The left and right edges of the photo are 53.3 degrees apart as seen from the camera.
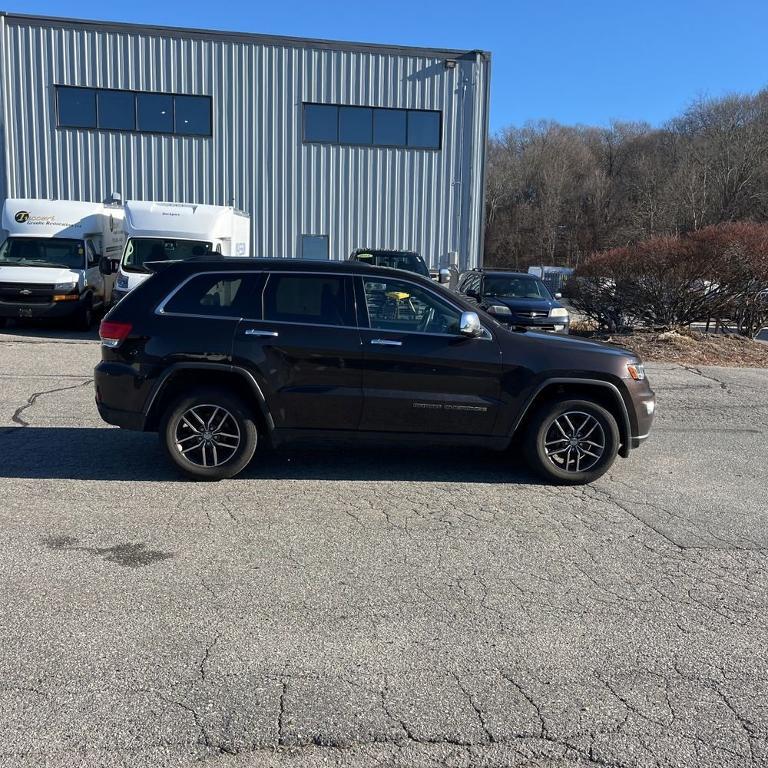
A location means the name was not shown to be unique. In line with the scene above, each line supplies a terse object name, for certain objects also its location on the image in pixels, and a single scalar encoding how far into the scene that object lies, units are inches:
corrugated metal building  919.7
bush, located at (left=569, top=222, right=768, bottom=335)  594.9
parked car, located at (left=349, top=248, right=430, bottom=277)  748.0
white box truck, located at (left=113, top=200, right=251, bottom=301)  610.9
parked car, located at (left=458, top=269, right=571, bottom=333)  605.0
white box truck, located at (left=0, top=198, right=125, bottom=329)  611.2
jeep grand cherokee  239.1
